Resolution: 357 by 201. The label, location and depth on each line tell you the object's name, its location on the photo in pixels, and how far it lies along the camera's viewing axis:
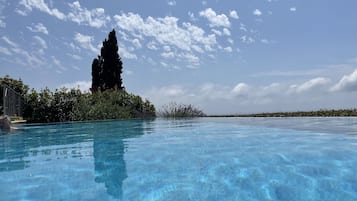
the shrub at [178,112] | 26.62
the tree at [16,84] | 22.80
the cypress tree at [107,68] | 30.03
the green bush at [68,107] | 18.70
